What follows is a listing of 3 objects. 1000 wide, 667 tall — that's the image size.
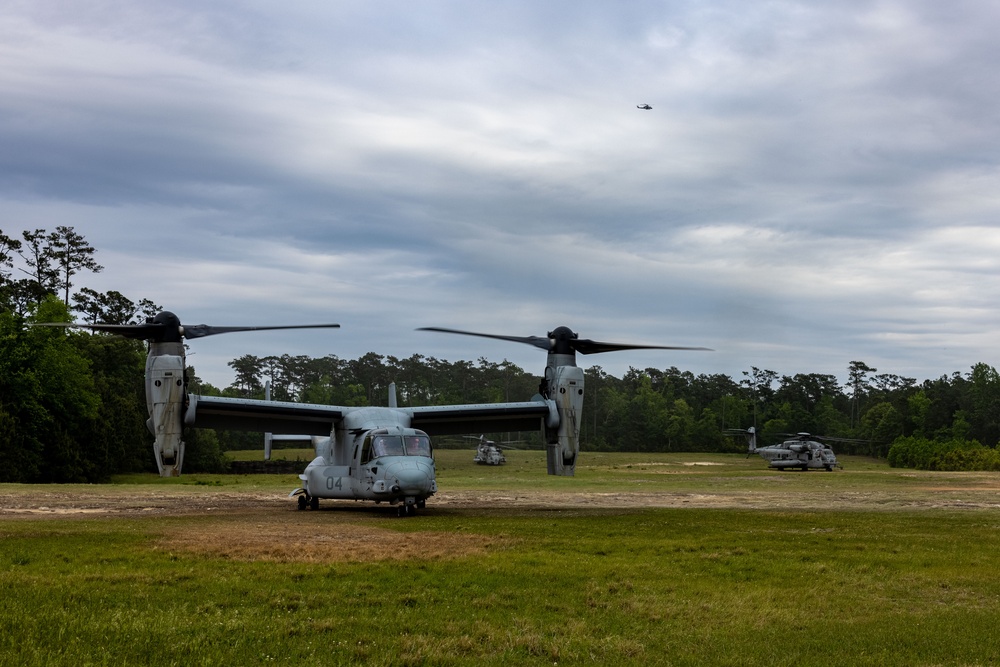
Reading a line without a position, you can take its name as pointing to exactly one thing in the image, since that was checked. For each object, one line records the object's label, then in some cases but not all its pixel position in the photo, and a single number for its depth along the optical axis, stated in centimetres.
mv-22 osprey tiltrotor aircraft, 2536
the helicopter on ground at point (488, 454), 8669
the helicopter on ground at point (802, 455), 7519
